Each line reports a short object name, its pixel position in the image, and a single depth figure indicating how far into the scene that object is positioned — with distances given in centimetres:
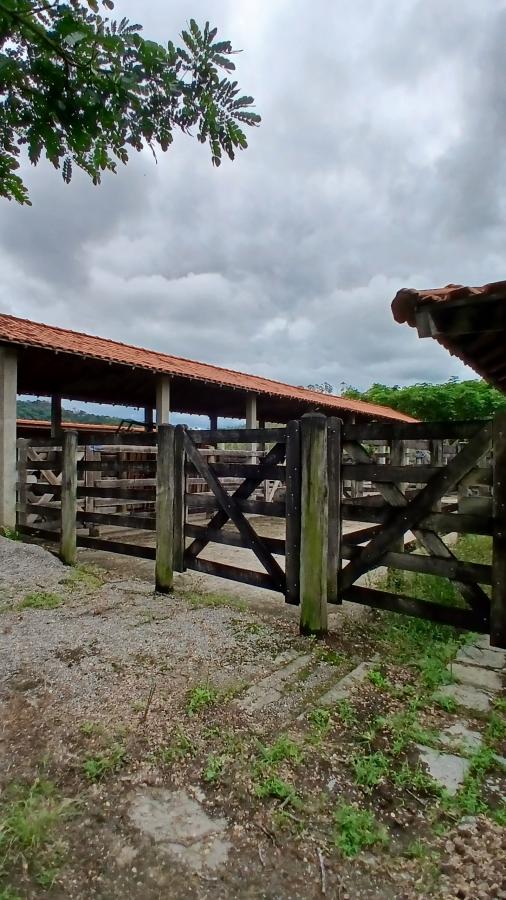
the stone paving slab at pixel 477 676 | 287
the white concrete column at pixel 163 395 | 1059
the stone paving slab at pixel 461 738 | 226
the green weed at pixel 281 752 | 216
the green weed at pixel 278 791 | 192
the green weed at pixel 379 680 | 284
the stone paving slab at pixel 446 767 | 203
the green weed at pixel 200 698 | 259
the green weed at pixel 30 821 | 164
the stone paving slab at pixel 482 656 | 317
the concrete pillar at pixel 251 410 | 1297
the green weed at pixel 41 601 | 441
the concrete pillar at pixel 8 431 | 753
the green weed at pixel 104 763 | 205
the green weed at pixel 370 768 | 203
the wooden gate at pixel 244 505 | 382
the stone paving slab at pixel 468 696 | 264
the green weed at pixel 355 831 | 169
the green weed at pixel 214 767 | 204
